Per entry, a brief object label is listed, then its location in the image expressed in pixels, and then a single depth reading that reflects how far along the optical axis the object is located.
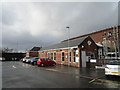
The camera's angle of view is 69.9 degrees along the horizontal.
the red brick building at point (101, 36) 24.31
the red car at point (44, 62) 16.14
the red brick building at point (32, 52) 35.31
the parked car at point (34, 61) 19.88
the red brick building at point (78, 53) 15.16
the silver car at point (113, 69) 7.57
